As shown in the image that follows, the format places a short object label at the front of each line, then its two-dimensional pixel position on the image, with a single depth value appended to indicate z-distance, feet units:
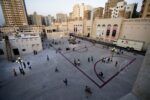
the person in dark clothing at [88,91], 32.19
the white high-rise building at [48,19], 421.59
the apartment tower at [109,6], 227.40
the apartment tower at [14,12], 200.19
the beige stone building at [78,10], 318.65
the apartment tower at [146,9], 109.92
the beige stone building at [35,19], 306.92
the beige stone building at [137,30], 77.46
